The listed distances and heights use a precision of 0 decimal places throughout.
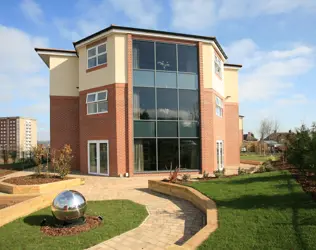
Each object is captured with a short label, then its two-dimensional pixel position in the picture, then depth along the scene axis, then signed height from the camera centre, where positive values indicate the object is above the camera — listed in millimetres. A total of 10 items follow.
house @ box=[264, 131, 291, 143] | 51281 +597
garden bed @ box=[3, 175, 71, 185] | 11521 -1556
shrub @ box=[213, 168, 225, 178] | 12330 -1488
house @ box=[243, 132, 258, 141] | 68794 +1072
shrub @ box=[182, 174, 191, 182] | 11250 -1491
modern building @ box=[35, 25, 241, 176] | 15516 +2388
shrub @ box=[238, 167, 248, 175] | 13144 -1503
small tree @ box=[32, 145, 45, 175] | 13000 -381
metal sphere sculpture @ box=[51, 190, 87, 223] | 6078 -1422
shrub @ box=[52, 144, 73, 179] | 12789 -1014
